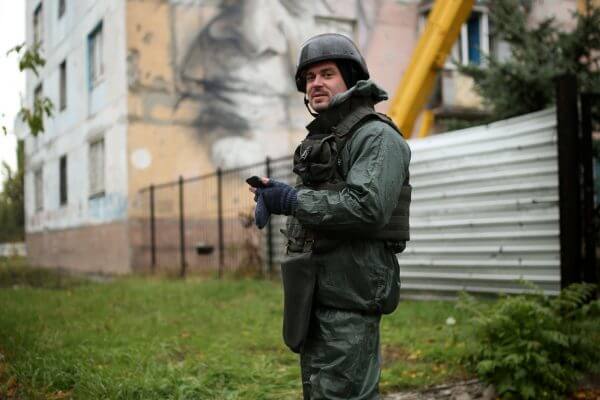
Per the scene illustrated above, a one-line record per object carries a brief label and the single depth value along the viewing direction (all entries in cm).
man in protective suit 247
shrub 437
